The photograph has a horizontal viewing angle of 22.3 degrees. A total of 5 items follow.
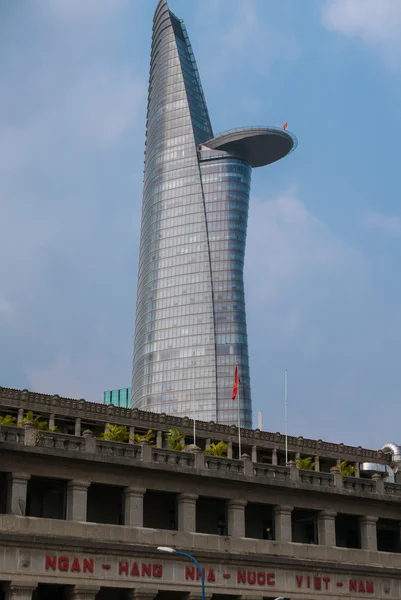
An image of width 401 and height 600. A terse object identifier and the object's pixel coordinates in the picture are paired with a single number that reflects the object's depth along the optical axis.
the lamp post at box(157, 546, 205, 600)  47.38
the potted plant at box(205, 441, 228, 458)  66.77
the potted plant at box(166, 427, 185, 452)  63.56
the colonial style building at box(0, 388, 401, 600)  53.03
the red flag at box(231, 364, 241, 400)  74.21
